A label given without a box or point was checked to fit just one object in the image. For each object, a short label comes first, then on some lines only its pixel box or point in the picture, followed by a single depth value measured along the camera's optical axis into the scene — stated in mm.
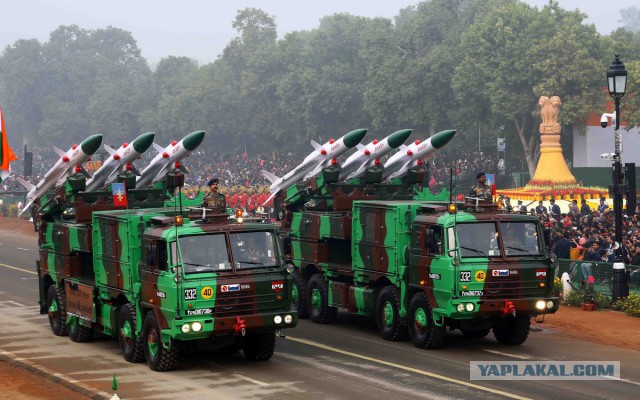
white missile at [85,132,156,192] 30500
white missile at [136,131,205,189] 30062
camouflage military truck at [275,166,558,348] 22250
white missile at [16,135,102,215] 29922
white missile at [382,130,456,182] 29969
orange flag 30609
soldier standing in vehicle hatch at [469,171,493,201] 25156
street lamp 29125
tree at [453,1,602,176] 72062
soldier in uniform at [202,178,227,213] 25109
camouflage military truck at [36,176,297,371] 20656
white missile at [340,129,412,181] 30344
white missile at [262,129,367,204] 30859
